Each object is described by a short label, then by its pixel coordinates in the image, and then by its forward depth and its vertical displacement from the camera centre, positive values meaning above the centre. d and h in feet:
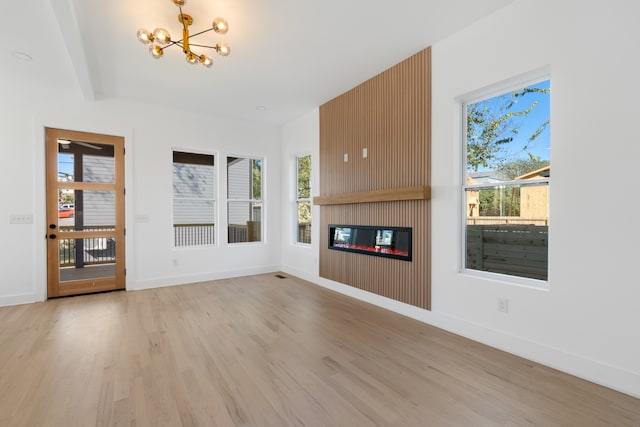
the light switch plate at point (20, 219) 13.12 -0.33
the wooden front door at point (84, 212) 14.03 -0.04
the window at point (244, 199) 18.95 +0.76
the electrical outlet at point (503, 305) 8.54 -2.68
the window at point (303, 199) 18.43 +0.74
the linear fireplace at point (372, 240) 11.76 -1.28
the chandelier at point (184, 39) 8.40 +5.08
